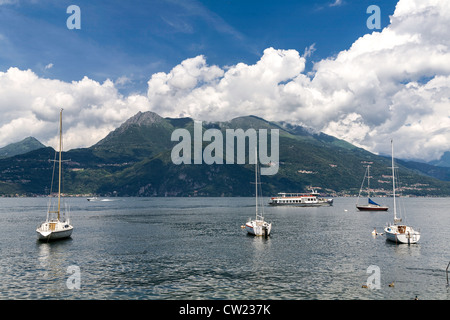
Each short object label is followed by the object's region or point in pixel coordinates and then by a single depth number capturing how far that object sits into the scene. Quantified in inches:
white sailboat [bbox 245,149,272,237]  3528.5
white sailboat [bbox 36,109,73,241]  3115.2
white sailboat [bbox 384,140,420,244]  3053.6
